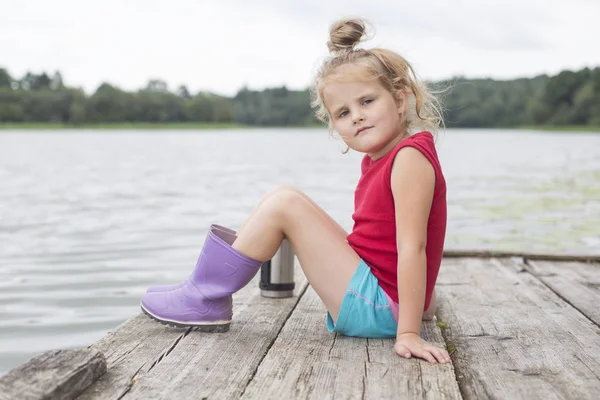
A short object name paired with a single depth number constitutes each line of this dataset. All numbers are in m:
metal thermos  3.37
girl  2.54
